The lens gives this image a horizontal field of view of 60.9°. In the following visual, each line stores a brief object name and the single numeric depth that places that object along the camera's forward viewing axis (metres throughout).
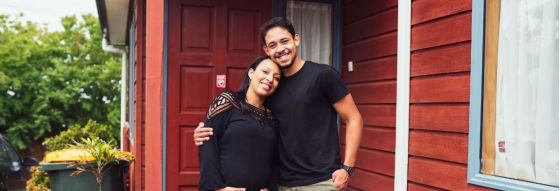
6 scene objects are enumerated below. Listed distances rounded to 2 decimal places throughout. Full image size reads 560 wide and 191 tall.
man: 2.34
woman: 2.32
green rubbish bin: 4.32
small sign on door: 4.30
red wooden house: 2.64
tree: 12.38
